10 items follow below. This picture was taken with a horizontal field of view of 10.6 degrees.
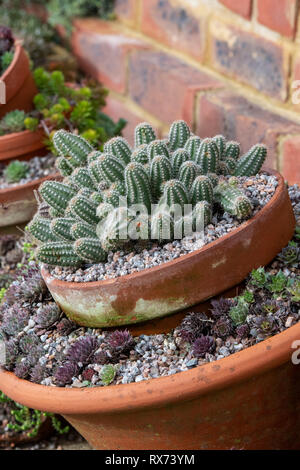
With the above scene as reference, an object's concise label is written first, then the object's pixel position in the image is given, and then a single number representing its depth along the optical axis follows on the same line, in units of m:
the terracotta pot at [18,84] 1.53
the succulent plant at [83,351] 1.26
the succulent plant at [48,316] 1.30
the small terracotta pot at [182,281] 1.24
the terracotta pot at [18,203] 1.47
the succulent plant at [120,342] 1.26
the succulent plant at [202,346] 1.24
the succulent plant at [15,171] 1.50
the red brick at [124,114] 1.76
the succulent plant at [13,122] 1.51
